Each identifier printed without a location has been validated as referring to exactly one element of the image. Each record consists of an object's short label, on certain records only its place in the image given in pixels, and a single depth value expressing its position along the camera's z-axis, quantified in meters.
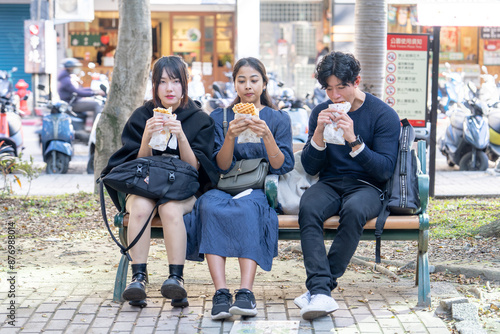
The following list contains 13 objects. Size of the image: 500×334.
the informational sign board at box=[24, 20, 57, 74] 18.06
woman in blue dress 3.89
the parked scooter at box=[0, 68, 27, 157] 10.05
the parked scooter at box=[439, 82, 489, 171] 10.09
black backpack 4.09
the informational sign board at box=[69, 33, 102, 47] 20.34
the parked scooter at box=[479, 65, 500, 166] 10.64
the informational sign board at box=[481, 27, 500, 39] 19.11
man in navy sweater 3.90
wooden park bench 4.03
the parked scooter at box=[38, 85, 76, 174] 9.95
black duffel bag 4.01
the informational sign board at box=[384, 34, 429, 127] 7.64
